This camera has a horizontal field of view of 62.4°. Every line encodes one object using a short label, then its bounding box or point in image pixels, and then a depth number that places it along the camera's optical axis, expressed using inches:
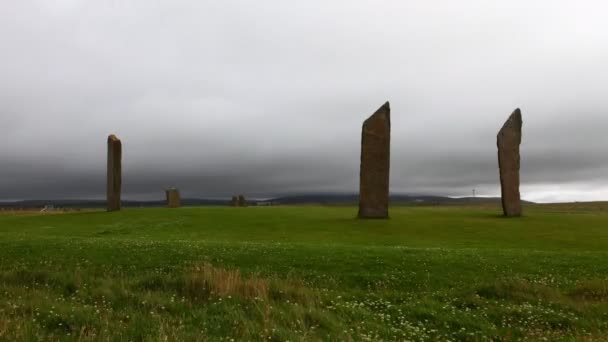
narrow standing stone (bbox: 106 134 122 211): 1681.8
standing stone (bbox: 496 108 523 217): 1510.8
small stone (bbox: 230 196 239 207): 2577.5
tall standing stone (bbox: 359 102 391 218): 1411.2
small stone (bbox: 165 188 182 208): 2036.2
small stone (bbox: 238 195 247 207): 2551.4
